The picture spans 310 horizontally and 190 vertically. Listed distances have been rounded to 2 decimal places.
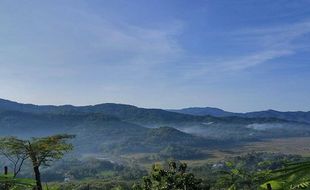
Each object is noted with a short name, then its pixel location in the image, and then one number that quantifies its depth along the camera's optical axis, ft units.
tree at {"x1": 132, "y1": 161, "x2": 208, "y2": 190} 117.81
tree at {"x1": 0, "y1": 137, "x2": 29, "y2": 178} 98.97
